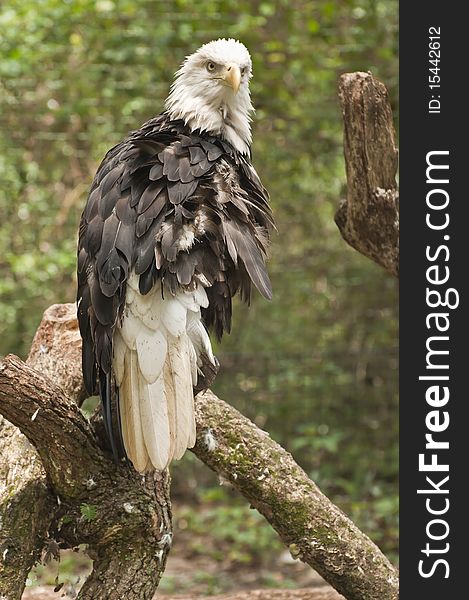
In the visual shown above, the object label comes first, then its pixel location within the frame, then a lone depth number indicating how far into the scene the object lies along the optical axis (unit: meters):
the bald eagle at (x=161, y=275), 5.39
